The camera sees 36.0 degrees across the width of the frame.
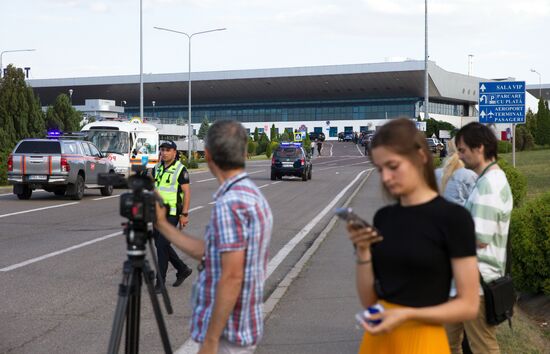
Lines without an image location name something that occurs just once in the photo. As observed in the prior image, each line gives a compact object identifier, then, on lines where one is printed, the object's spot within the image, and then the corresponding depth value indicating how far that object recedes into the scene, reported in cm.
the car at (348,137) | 12260
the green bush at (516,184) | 1680
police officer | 998
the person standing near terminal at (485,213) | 490
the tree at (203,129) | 10919
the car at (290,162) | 3900
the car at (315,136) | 11501
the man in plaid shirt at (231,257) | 355
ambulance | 3378
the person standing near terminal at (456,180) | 600
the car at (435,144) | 6413
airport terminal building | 11761
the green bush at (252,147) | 8758
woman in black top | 326
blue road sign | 2119
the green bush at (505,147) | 6936
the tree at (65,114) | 6775
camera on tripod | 389
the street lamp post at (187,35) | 5681
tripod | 393
